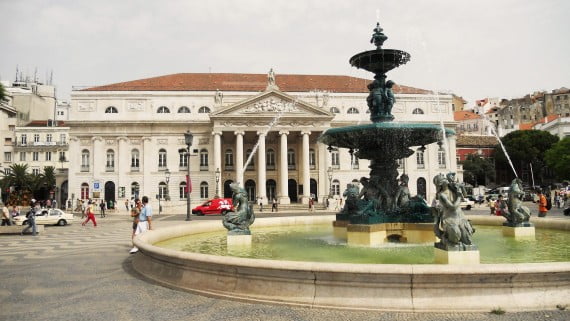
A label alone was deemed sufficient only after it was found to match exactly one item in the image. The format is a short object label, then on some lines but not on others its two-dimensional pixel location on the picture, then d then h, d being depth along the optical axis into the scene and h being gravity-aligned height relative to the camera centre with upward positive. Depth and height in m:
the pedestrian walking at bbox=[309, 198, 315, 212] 40.52 -1.42
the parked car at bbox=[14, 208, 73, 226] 25.56 -1.19
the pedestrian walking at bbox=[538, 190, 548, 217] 18.03 -0.74
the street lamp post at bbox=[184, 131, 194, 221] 23.06 +2.85
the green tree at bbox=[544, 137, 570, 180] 54.62 +3.55
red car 36.81 -1.15
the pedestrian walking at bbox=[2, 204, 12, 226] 21.52 -1.08
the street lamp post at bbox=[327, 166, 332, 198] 47.16 +1.57
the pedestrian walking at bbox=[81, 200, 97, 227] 24.63 -0.97
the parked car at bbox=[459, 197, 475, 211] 34.06 -1.22
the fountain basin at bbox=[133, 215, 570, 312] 5.43 -1.20
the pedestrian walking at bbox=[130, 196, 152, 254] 12.59 -0.62
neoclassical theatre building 48.66 +6.27
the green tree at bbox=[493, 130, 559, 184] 67.94 +6.00
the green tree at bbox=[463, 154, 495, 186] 70.07 +2.83
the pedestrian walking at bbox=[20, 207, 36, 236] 19.17 -1.12
